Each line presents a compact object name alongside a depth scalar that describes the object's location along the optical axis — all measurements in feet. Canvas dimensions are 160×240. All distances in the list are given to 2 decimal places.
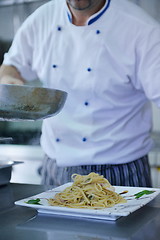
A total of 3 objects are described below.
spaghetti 3.73
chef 5.43
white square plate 3.44
